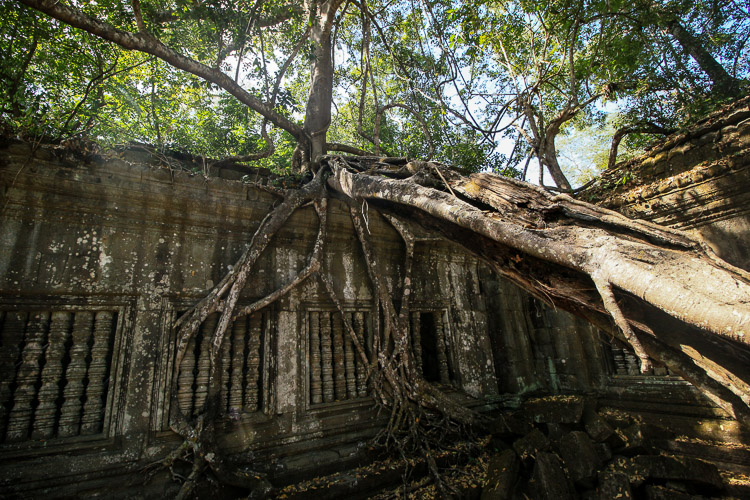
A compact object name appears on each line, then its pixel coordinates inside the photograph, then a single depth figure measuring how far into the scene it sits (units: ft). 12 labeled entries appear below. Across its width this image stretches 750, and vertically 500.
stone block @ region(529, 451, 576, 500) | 9.39
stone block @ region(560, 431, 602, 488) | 9.78
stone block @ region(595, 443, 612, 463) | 10.64
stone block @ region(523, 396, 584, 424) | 12.10
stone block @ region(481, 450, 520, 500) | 9.74
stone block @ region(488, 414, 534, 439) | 12.31
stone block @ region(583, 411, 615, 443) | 10.94
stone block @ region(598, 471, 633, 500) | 9.05
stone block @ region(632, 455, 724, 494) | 9.37
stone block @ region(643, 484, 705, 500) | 8.86
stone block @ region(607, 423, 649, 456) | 10.73
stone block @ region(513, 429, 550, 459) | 10.82
